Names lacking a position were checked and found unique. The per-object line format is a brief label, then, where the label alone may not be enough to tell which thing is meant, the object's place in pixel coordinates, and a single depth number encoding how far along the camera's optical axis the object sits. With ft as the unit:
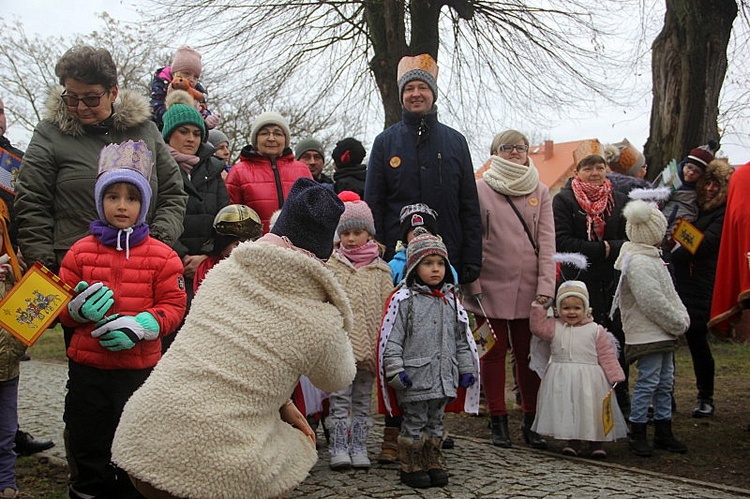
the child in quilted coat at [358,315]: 15.62
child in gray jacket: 14.57
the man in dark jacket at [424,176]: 17.79
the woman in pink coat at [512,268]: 18.17
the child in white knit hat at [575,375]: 17.26
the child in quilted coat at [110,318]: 12.00
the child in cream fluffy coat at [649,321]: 17.83
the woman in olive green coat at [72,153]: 13.39
